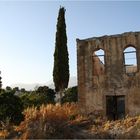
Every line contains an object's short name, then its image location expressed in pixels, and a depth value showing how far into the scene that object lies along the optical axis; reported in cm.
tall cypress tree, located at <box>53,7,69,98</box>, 1407
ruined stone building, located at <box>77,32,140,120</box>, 1150
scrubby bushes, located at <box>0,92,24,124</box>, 927
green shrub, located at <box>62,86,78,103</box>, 1703
